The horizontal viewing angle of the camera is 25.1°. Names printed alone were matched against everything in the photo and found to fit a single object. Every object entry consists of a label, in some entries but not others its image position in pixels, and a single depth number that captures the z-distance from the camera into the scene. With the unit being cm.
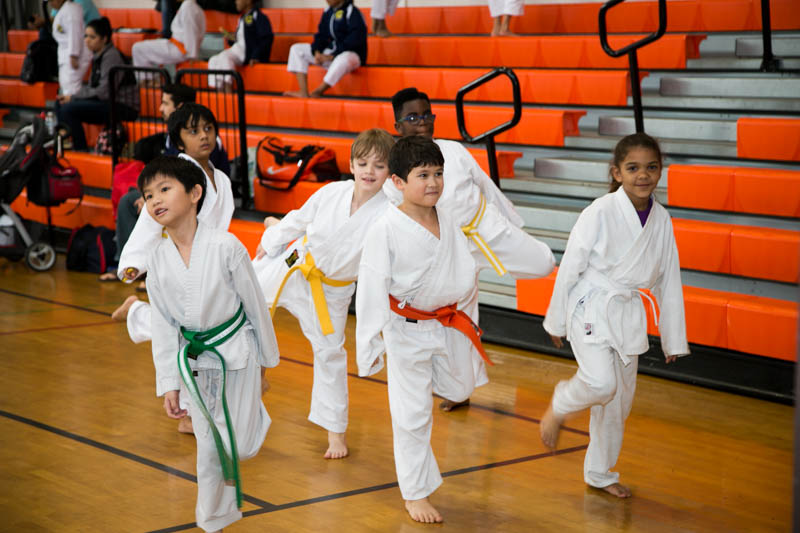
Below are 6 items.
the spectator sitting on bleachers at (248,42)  1662
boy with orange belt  569
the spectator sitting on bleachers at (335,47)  1484
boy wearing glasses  703
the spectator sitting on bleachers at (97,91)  1633
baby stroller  1372
